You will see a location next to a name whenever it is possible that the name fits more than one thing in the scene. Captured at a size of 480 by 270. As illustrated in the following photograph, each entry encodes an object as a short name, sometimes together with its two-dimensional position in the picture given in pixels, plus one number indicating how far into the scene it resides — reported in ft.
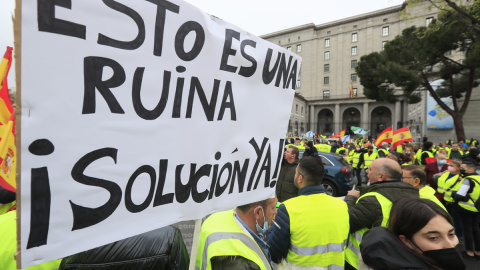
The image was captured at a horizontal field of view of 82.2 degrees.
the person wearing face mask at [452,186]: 14.94
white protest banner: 3.02
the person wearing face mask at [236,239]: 4.29
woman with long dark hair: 4.34
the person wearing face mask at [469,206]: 13.76
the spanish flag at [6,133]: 3.80
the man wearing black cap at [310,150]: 22.89
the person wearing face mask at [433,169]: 20.16
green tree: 60.31
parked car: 25.02
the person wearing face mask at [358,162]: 30.48
